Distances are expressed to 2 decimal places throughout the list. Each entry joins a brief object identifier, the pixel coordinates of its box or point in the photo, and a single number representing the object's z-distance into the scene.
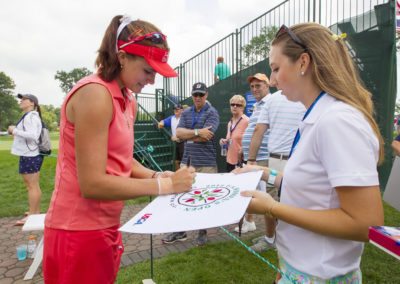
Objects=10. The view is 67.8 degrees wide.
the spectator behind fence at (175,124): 8.62
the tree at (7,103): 75.62
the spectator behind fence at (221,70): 9.40
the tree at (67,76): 97.88
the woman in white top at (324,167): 1.07
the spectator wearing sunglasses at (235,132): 5.79
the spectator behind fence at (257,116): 4.73
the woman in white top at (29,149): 5.27
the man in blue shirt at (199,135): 4.73
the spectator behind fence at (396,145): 4.26
